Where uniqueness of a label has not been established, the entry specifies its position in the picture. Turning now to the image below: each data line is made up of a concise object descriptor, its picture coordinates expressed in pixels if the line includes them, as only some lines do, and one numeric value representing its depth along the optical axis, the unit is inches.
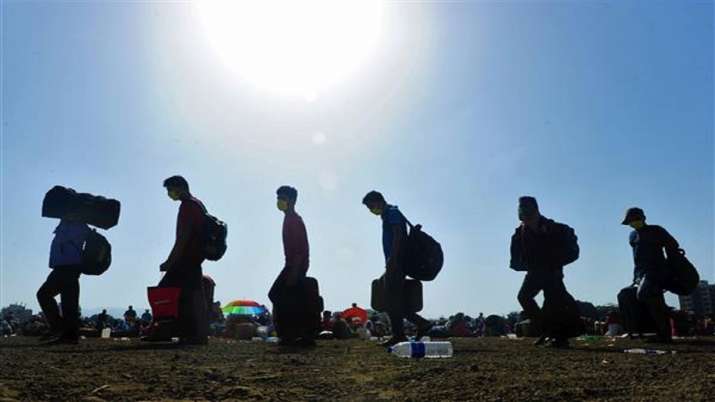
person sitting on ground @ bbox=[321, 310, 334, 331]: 662.9
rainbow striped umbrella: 1077.5
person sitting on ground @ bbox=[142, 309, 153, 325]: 734.5
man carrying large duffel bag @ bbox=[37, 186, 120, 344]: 336.8
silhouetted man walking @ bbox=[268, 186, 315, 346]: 329.1
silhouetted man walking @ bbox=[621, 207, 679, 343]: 373.4
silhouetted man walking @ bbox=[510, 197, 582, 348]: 325.1
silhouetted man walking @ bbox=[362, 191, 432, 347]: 341.1
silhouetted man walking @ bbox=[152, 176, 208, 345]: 331.9
